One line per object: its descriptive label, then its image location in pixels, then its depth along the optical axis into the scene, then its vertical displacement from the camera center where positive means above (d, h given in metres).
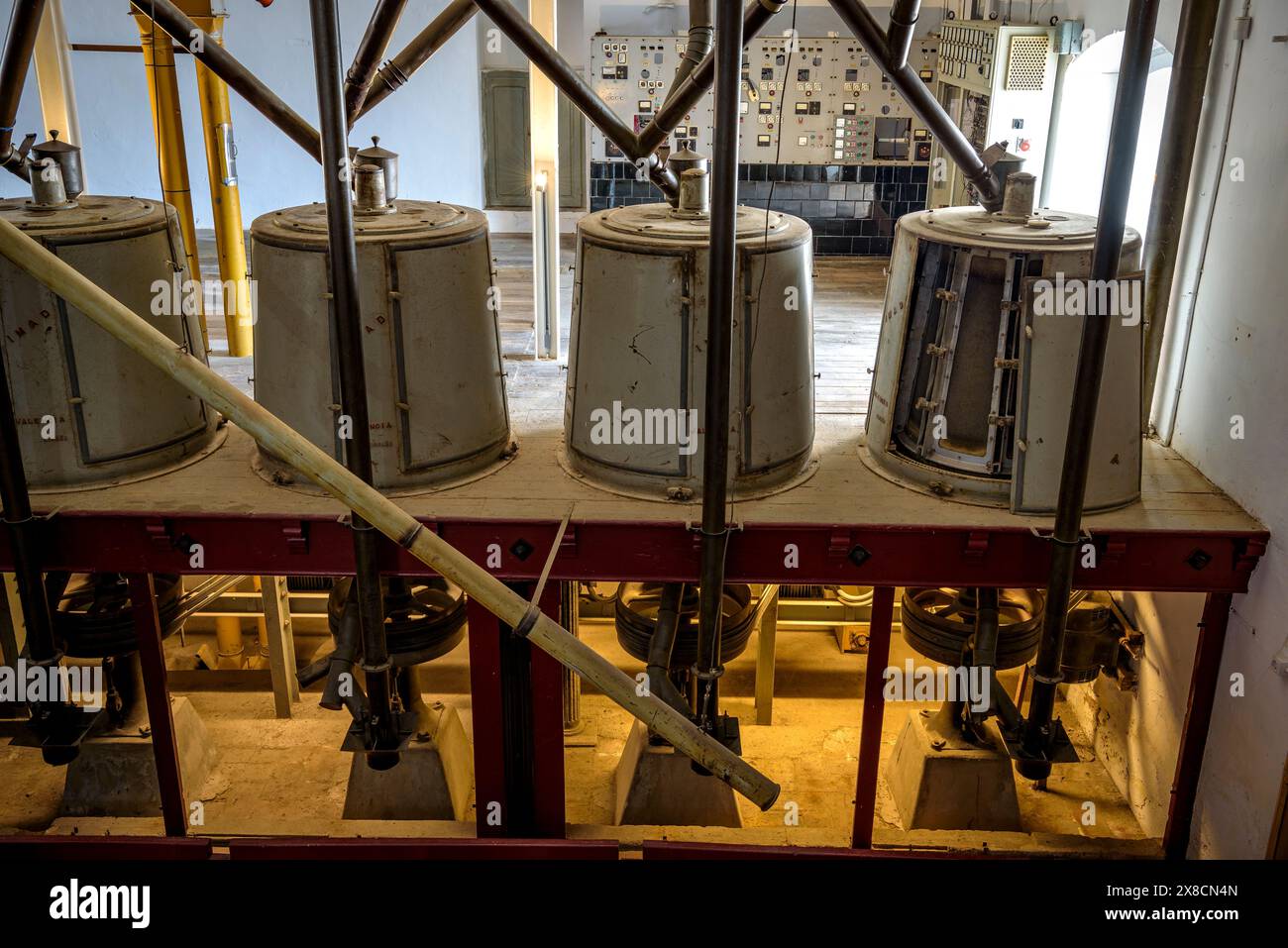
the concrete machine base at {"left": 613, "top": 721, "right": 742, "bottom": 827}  7.45 -4.25
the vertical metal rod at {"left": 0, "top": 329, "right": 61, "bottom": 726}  5.56 -2.16
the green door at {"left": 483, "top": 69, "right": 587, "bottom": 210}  13.11 -0.37
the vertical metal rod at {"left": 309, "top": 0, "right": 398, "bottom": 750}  4.89 -0.99
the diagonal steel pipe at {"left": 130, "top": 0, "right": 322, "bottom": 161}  6.35 +0.21
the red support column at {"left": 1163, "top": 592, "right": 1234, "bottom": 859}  6.34 -3.19
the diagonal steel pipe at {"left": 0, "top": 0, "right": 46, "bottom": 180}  6.41 +0.23
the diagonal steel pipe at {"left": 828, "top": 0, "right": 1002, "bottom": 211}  6.03 +0.17
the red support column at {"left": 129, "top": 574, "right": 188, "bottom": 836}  6.44 -3.29
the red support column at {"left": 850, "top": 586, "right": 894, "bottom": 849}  6.45 -3.29
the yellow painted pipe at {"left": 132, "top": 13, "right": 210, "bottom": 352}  8.44 -0.02
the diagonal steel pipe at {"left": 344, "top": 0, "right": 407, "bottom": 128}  6.48 +0.33
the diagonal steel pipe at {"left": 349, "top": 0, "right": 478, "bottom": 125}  7.13 +0.38
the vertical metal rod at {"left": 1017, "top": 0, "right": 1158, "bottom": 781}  4.86 -1.18
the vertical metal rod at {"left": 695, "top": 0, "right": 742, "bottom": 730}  4.63 -1.00
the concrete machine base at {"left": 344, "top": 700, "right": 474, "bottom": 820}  7.49 -4.25
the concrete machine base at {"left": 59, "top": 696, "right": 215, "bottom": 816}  7.73 -4.35
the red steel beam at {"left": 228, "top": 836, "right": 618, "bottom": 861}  6.51 -4.03
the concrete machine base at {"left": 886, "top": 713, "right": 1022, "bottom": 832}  7.45 -4.18
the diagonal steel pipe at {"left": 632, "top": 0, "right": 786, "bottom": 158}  6.20 +0.12
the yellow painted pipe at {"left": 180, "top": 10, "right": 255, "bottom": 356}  8.95 -0.62
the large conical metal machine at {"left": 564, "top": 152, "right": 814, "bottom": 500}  6.05 -1.22
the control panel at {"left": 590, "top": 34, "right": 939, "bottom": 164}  12.07 +0.16
